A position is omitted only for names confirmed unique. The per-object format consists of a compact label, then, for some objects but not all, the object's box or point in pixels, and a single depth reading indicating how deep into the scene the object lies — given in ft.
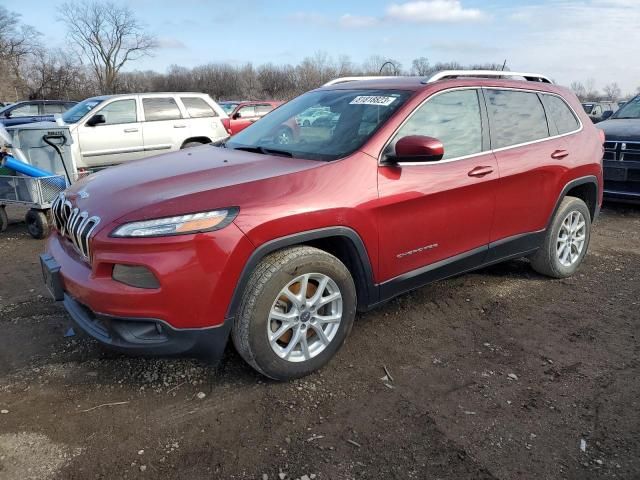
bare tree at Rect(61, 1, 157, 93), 202.97
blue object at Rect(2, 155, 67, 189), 20.56
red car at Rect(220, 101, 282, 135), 44.05
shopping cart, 20.27
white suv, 31.55
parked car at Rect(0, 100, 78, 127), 52.32
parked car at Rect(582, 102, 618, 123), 66.05
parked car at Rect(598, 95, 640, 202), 23.38
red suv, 8.31
